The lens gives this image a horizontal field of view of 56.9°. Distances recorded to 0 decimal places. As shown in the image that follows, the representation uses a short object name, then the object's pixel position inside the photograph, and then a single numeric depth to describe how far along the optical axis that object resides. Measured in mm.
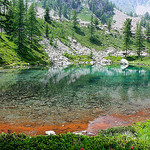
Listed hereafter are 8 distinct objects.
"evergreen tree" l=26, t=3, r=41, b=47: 80525
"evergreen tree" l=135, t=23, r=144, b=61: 108944
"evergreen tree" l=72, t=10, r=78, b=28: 152512
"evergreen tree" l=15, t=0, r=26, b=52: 68900
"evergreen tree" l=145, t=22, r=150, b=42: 151500
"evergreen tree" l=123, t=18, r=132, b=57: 109250
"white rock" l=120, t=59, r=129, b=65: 93625
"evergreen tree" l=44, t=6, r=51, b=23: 136200
